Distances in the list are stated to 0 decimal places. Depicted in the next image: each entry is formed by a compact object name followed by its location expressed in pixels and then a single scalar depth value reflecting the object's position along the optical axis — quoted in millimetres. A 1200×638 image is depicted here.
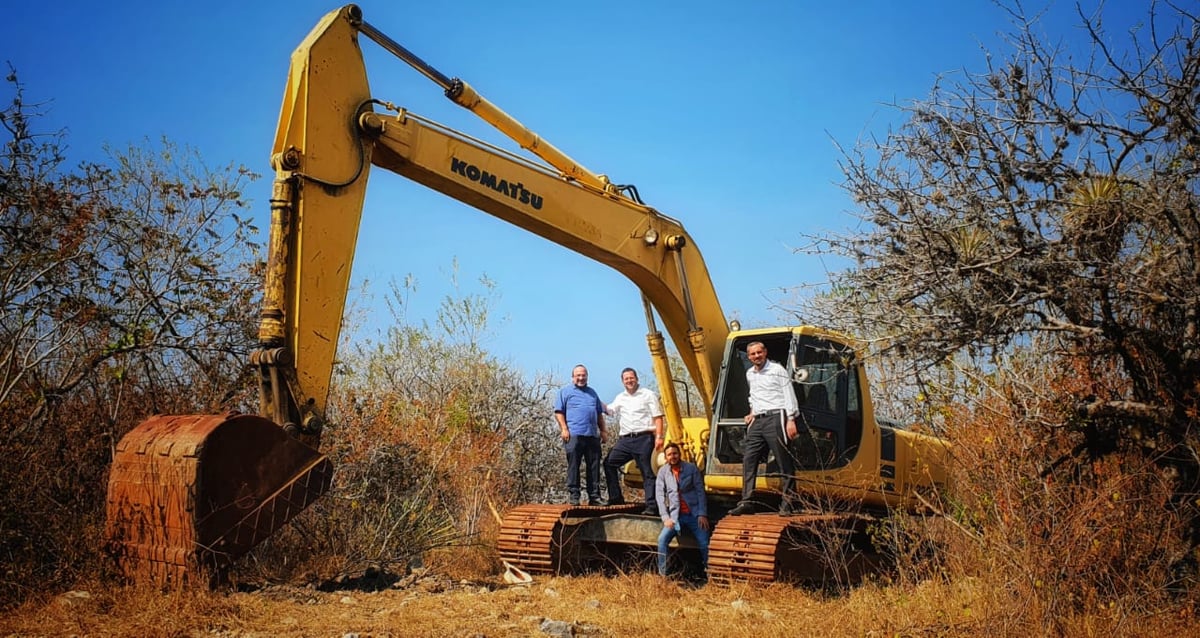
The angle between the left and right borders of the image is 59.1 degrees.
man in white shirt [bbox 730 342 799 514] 9125
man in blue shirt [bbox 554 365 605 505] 10836
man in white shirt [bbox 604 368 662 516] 10461
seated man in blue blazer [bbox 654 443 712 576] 9328
